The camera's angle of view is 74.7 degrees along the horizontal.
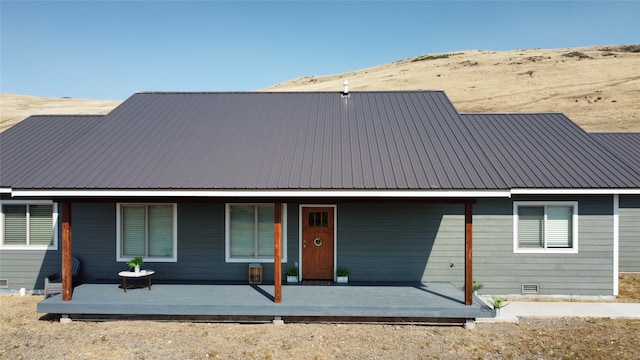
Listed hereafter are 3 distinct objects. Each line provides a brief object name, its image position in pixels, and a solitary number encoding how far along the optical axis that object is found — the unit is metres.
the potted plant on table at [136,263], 10.07
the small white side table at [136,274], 9.77
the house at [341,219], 10.27
